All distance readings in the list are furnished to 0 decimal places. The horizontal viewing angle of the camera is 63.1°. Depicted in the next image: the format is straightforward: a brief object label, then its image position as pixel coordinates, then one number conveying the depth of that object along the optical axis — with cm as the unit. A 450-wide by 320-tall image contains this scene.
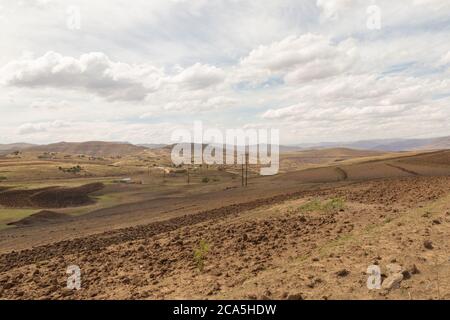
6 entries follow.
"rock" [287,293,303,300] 848
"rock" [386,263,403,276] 975
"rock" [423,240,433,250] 1175
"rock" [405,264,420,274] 966
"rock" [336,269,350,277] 991
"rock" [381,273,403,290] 878
